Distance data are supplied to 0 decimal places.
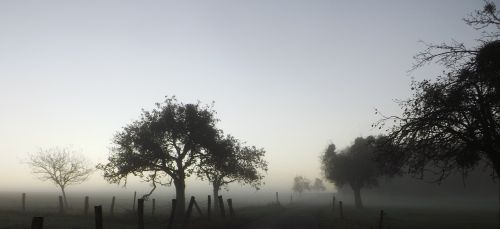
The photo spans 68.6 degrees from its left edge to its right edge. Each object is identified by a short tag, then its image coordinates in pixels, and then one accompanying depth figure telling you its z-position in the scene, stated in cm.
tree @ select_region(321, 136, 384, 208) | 7681
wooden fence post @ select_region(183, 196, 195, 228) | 2521
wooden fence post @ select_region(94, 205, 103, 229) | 1502
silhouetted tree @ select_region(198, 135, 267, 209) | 4216
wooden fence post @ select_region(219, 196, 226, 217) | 3278
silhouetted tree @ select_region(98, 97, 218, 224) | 4009
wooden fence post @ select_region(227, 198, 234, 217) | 3448
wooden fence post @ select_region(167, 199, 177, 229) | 2305
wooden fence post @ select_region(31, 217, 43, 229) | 1121
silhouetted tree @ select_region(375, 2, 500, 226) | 1617
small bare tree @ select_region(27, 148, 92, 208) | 5788
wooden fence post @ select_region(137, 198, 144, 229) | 1952
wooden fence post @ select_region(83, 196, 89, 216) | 3669
